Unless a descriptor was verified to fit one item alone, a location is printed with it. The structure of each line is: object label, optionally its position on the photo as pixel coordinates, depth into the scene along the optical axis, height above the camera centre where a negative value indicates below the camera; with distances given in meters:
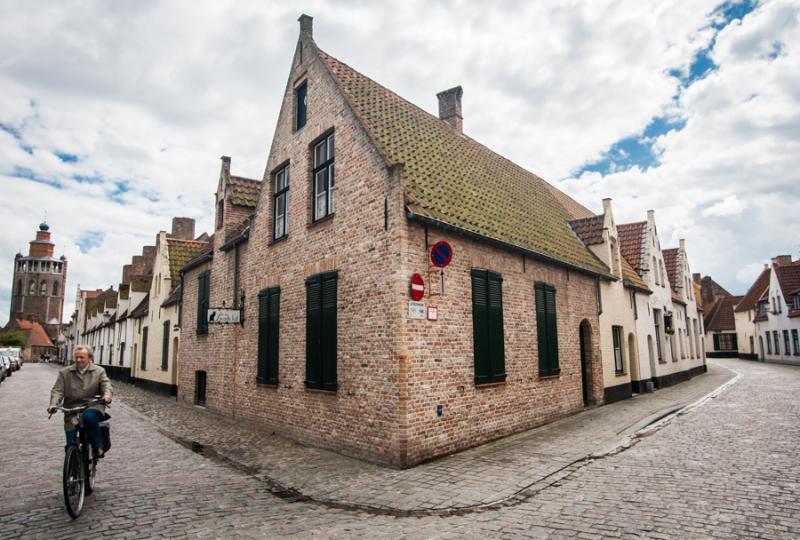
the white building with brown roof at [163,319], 21.39 +1.06
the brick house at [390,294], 8.68 +0.96
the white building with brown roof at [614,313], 16.02 +0.78
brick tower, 101.44 +11.55
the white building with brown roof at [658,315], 20.20 +0.89
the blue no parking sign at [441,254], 8.45 +1.43
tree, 84.10 +0.73
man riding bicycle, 6.50 -0.62
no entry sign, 8.56 +0.86
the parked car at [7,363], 34.67 -1.39
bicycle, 5.68 -1.53
